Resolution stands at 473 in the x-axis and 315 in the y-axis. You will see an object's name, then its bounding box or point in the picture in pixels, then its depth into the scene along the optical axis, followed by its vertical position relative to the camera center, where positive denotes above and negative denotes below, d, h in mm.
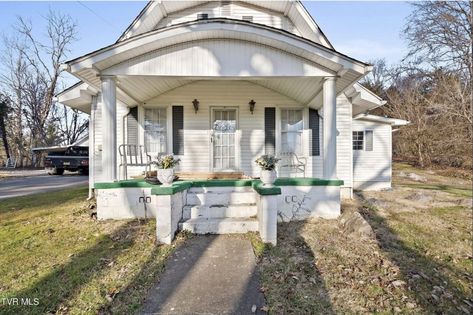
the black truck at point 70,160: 17562 -245
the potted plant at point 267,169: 4770 -257
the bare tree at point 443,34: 18438 +8246
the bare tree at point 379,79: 29053 +8840
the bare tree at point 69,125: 33094 +3880
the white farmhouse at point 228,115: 5184 +1141
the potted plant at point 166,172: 4555 -280
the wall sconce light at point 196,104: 7776 +1448
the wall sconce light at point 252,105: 7893 +1420
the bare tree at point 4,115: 26078 +3954
